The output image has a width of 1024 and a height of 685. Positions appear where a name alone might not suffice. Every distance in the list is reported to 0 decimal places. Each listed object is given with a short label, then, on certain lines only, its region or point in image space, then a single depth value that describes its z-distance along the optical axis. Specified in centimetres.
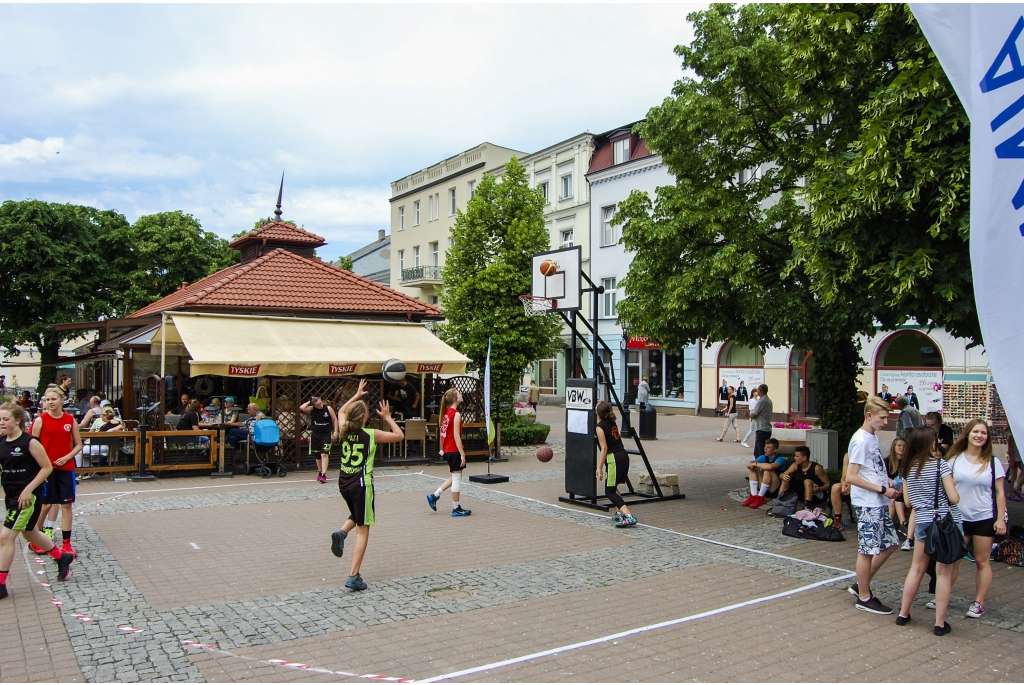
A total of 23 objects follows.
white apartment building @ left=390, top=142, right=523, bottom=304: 4478
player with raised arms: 714
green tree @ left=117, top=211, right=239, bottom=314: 3503
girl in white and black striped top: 604
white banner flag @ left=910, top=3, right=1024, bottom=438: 311
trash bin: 2298
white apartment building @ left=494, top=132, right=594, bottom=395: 3800
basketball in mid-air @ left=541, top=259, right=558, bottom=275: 1312
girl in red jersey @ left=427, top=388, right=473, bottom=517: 1077
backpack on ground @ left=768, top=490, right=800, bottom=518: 1042
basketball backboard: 1267
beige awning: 1507
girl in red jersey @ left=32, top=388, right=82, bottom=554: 782
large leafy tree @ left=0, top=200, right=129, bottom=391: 3159
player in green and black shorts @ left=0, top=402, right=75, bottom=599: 680
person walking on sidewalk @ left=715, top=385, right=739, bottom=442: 2259
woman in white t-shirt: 630
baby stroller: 1453
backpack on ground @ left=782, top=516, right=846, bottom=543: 947
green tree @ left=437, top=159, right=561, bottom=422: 1931
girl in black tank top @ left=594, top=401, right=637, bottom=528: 1012
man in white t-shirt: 654
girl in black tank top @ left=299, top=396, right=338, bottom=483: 1508
